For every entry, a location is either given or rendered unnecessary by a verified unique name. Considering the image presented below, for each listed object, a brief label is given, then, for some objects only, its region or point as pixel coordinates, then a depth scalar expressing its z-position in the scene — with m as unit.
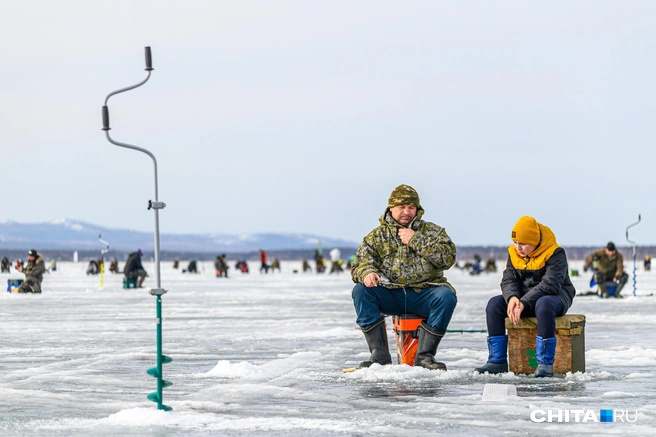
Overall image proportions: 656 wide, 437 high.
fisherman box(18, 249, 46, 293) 56.89
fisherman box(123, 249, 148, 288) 67.15
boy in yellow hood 15.84
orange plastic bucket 16.81
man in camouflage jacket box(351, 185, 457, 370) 16.51
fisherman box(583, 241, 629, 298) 47.91
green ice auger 11.54
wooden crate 16.05
